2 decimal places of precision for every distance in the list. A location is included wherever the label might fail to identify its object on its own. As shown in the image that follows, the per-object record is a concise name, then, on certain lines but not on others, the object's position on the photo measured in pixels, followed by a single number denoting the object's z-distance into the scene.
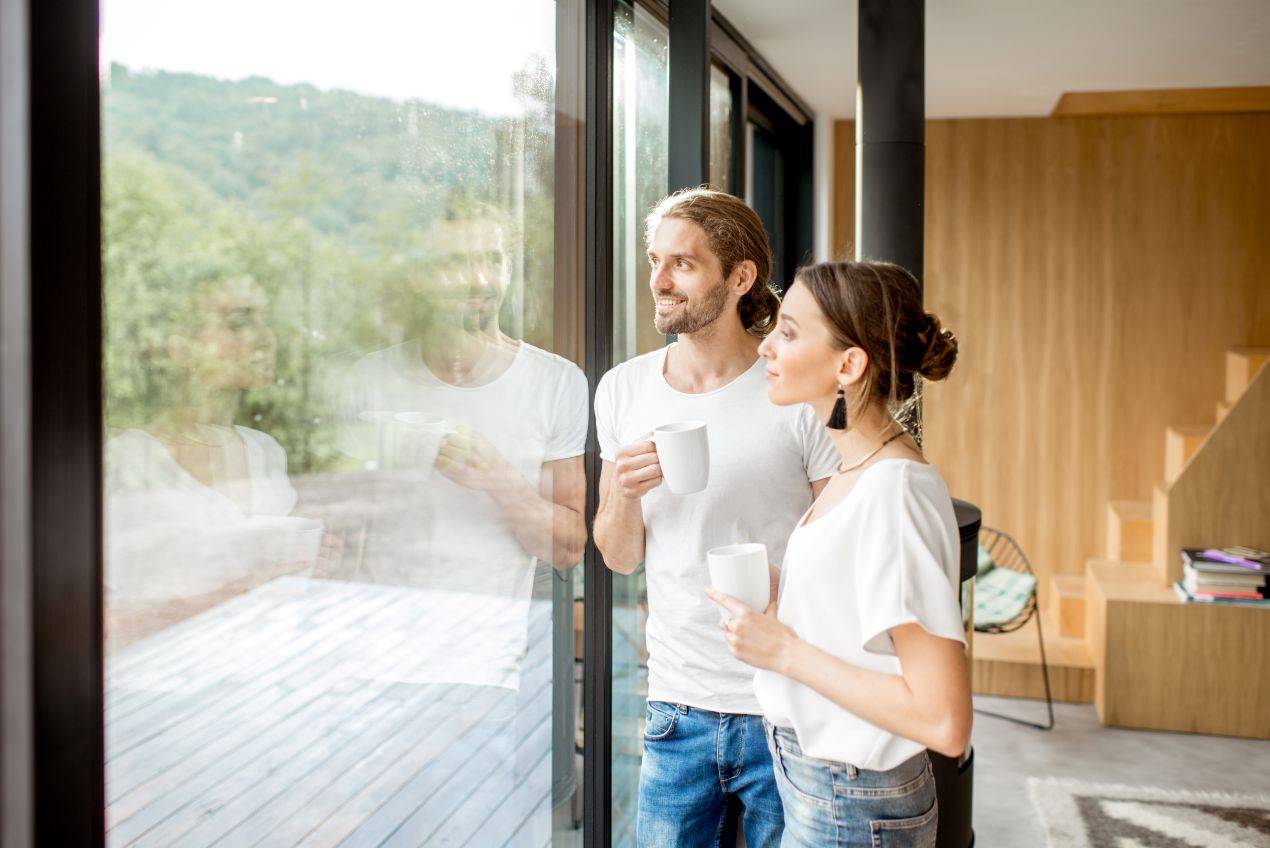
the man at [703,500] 1.67
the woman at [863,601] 1.17
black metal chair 4.16
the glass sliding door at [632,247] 2.44
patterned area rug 3.15
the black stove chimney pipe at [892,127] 3.11
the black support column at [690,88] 2.56
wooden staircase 4.04
